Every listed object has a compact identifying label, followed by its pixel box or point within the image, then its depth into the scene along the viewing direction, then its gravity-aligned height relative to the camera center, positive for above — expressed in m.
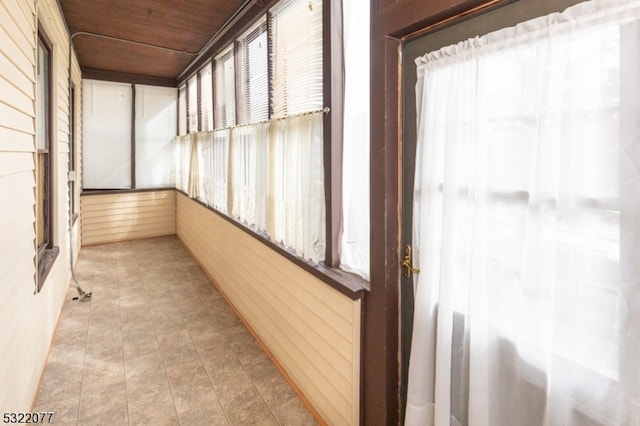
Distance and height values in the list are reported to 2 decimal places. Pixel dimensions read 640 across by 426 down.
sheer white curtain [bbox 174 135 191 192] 5.59 +0.51
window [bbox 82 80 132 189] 6.10 +0.96
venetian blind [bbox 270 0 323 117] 2.17 +0.88
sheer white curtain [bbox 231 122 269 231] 2.80 +0.15
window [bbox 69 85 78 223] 4.47 +0.49
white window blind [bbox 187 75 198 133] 5.32 +1.33
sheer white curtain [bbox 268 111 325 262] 2.15 +0.04
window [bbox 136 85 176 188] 6.50 +1.03
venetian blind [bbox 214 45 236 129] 3.69 +1.08
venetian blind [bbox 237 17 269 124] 2.91 +0.99
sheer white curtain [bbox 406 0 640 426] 0.96 -0.10
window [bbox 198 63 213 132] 4.55 +1.21
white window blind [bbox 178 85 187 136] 6.18 +1.41
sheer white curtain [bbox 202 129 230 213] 3.82 +0.26
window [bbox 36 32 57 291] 2.96 +0.26
